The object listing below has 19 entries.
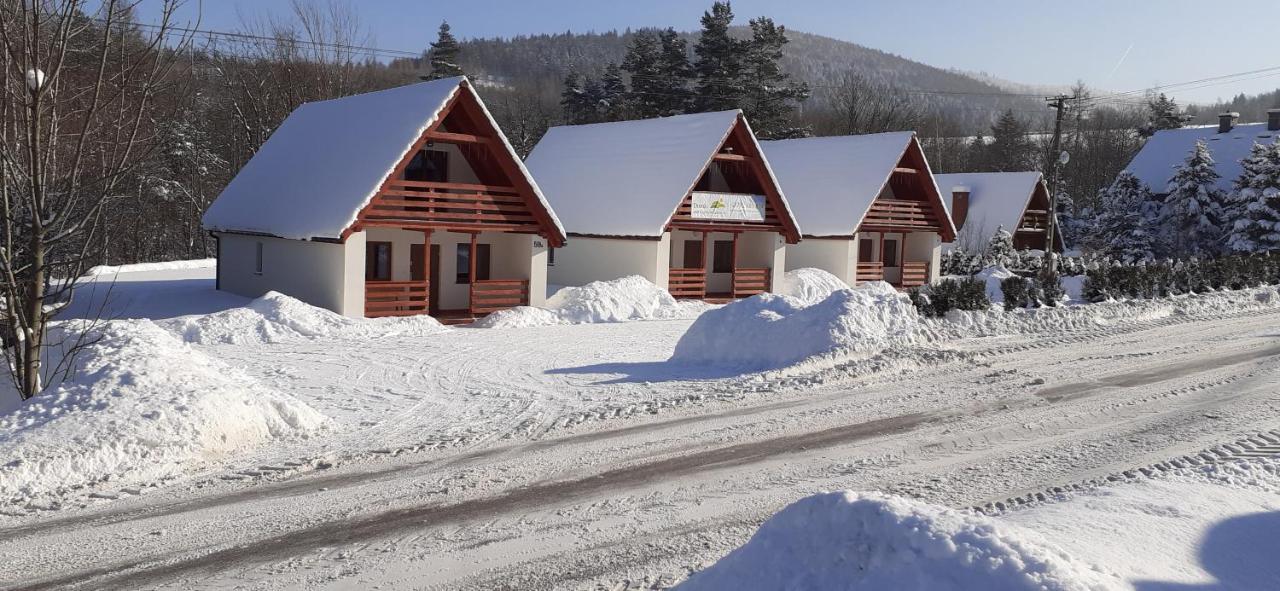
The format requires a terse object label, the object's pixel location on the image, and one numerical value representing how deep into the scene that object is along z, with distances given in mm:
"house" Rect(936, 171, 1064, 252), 49906
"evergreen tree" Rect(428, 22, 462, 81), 63053
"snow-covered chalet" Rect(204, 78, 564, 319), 21844
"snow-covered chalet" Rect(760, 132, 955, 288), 34250
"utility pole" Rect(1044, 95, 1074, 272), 33906
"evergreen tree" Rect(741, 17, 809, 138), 55938
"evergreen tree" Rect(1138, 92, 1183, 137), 82562
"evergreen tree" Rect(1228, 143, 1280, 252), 42688
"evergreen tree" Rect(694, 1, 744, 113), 55156
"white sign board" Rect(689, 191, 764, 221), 29281
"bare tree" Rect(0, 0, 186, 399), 9367
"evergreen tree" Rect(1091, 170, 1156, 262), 47578
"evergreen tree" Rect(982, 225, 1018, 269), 43438
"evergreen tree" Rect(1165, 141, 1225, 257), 46875
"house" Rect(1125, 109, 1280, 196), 56481
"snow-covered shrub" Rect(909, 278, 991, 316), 19859
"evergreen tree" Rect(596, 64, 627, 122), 63938
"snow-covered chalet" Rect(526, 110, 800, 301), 28578
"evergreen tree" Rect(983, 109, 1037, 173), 89938
